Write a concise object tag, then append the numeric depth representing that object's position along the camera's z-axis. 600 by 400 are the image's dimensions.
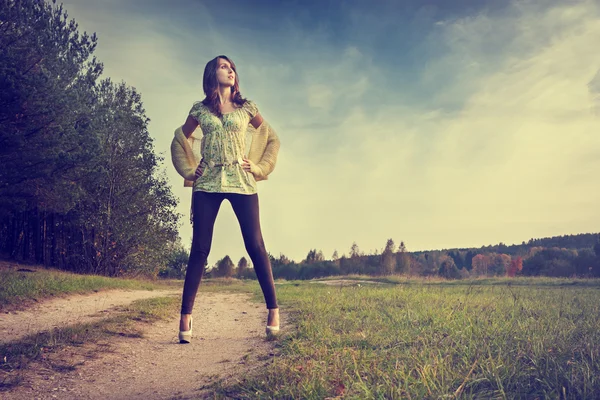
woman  4.38
